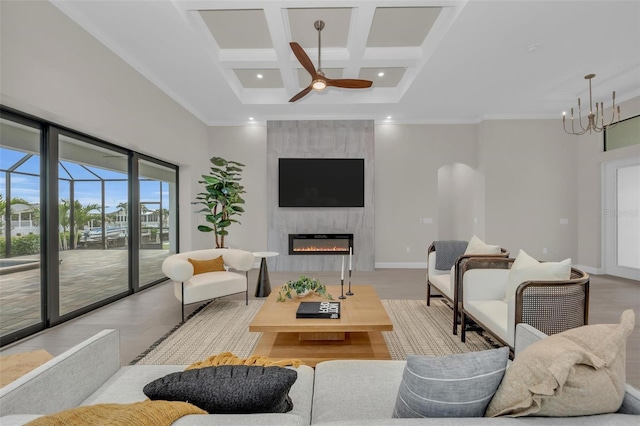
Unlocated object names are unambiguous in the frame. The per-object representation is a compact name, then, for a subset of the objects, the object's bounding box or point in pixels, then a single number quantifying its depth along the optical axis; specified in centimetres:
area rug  247
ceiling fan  308
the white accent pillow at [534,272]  209
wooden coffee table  214
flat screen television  605
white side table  415
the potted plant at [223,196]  452
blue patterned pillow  87
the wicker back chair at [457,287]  283
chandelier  438
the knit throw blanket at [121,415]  66
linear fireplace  601
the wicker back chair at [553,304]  195
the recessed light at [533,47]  350
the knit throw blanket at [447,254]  367
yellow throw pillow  366
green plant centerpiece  278
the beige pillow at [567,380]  80
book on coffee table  229
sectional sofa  79
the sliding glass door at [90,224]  322
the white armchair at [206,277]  320
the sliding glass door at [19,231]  260
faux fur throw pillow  87
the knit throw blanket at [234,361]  136
